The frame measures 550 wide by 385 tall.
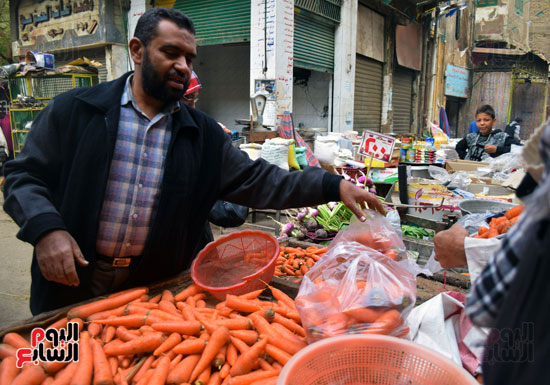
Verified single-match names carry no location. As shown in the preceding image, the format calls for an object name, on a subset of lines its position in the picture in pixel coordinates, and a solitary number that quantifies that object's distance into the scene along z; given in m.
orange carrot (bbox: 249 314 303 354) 1.57
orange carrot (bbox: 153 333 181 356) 1.55
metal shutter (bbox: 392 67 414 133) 15.17
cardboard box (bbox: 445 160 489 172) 6.00
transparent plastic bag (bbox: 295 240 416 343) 1.40
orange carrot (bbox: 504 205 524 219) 1.97
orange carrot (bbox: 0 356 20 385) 1.34
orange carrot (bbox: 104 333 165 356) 1.54
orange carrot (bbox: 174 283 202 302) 1.95
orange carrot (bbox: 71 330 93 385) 1.39
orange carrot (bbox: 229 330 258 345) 1.61
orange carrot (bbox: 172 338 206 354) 1.57
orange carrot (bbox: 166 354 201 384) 1.42
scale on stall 8.41
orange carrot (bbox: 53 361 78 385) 1.40
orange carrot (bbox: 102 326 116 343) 1.65
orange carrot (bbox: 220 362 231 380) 1.51
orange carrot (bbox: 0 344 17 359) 1.45
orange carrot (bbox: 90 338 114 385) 1.37
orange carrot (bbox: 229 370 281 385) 1.43
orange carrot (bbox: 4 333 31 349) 1.50
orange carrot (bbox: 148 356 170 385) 1.40
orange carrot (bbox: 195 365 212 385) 1.44
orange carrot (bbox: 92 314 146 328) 1.70
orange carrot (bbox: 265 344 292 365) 1.53
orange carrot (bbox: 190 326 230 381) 1.48
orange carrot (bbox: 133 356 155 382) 1.46
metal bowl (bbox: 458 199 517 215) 3.28
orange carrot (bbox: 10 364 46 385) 1.33
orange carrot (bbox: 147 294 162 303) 1.93
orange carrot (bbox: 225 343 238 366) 1.56
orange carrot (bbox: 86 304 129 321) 1.72
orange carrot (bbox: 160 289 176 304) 1.93
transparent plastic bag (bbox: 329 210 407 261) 1.88
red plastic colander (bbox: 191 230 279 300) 1.99
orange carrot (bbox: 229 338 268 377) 1.47
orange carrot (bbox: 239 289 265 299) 1.94
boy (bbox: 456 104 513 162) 6.20
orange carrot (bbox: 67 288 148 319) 1.72
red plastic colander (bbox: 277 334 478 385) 1.20
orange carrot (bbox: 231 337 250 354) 1.56
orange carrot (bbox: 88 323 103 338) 1.65
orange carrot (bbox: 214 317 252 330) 1.68
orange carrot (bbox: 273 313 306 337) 1.70
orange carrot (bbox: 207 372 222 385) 1.48
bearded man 1.89
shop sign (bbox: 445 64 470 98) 19.49
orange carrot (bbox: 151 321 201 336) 1.66
